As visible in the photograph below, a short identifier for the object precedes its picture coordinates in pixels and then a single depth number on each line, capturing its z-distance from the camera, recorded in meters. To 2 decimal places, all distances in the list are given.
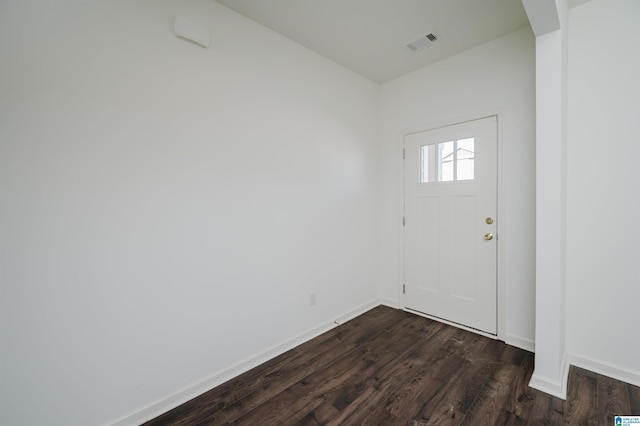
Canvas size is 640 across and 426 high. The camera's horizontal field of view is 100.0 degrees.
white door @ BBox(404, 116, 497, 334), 2.63
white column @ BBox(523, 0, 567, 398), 1.82
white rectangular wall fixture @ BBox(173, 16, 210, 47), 1.77
